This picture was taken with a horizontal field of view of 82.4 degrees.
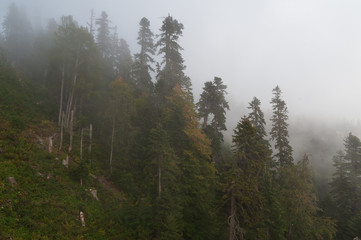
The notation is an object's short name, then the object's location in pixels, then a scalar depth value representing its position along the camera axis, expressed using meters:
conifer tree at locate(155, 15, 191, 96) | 31.67
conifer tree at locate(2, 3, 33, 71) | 46.85
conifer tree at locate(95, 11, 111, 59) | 50.82
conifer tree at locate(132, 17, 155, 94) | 35.03
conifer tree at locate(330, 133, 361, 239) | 28.52
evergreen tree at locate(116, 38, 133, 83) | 40.80
